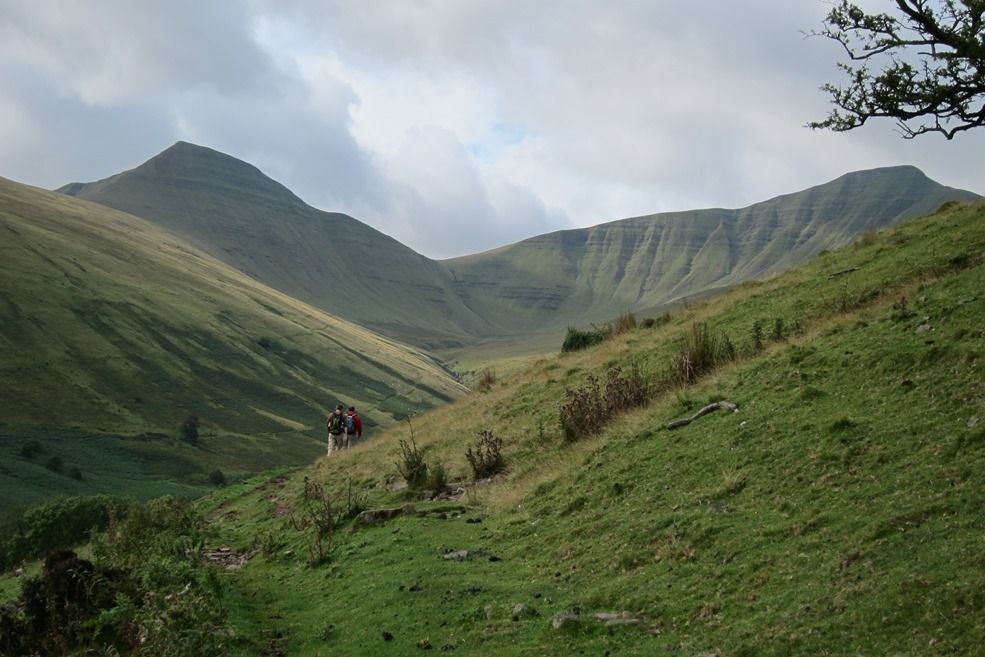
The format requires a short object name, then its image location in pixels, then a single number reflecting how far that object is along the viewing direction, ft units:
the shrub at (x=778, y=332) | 73.79
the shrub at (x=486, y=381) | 133.49
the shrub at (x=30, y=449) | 322.61
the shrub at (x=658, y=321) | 117.74
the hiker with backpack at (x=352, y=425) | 130.11
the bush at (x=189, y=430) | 447.83
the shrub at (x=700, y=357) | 72.49
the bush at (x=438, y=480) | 74.95
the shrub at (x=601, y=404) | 70.54
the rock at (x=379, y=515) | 63.72
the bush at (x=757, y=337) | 72.90
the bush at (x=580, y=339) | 130.62
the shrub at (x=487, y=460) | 74.59
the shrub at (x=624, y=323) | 125.80
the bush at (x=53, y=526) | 104.83
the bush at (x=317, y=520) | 58.44
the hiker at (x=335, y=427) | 126.00
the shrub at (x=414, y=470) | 76.46
